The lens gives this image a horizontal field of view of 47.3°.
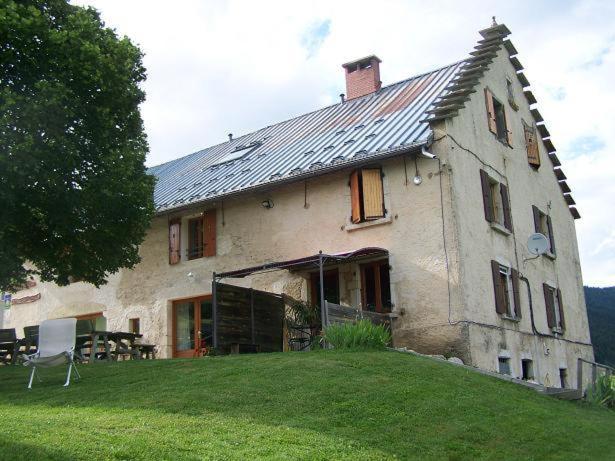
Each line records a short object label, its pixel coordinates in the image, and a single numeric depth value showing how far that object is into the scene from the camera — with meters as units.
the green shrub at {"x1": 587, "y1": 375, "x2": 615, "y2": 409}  12.80
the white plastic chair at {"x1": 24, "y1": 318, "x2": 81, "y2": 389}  10.77
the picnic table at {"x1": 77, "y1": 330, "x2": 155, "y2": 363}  15.27
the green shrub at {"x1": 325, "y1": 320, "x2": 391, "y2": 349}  12.88
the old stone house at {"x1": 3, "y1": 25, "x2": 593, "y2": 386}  15.88
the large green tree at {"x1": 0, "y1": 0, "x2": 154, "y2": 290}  11.41
